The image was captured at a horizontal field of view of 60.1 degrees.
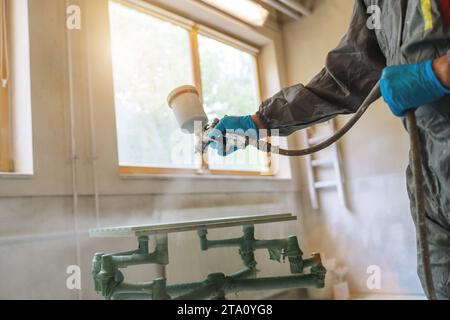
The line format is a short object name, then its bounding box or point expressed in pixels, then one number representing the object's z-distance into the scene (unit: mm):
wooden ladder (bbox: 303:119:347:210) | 2727
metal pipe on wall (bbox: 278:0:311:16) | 2615
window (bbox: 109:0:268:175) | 1974
